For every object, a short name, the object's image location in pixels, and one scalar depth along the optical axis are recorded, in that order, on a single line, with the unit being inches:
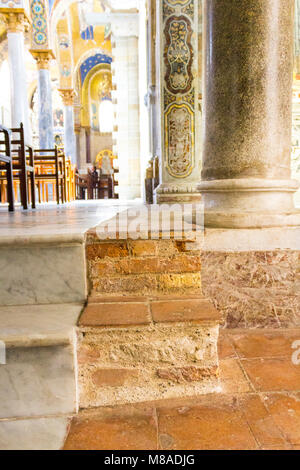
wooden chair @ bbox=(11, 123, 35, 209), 158.4
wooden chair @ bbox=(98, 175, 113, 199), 598.2
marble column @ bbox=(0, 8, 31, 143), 317.1
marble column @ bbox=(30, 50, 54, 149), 395.9
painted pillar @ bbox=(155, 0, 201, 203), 146.8
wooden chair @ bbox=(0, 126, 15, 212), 134.3
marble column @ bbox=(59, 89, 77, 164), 574.4
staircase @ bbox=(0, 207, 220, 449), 38.2
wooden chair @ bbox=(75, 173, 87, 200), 473.5
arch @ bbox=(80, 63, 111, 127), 743.7
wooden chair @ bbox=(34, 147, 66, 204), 240.0
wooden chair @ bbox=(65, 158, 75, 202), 294.4
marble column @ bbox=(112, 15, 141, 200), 311.0
